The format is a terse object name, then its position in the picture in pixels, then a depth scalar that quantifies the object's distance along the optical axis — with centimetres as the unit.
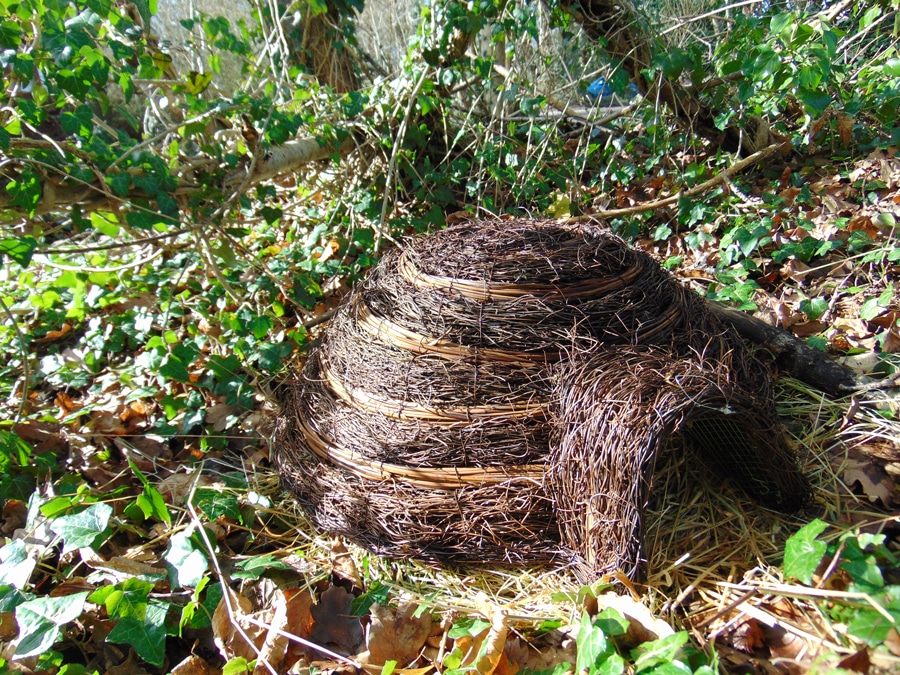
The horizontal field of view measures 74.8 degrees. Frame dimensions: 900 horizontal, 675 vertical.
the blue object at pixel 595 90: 130
